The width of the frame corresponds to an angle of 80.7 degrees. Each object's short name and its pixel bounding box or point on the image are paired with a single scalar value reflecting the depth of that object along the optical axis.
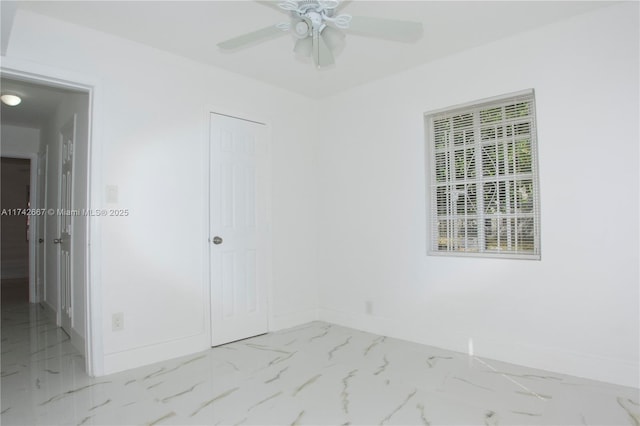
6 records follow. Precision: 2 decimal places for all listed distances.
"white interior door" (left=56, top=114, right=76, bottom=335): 3.46
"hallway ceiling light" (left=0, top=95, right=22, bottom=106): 3.84
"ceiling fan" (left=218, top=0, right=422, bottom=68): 1.90
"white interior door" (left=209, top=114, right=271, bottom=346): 3.42
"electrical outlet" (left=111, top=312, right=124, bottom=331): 2.78
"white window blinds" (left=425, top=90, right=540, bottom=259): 2.89
